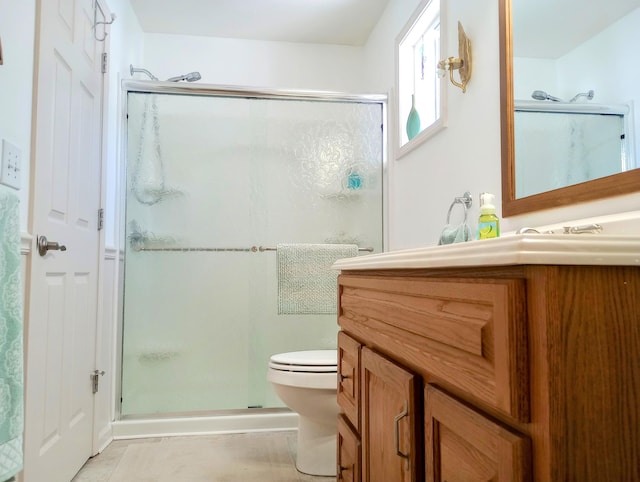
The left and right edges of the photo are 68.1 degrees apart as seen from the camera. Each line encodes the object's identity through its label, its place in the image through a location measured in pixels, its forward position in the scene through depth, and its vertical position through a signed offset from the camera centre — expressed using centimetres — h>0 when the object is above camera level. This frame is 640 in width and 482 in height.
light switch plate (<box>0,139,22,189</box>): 127 +28
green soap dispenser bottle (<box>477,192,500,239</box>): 129 +13
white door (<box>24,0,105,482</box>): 148 +9
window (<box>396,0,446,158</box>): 216 +95
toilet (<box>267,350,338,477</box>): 182 -53
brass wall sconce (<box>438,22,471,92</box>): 164 +72
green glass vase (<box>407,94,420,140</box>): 227 +69
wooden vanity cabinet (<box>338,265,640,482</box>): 49 -13
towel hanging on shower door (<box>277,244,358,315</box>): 242 -6
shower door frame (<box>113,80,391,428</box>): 238 +89
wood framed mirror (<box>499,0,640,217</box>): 123 +38
